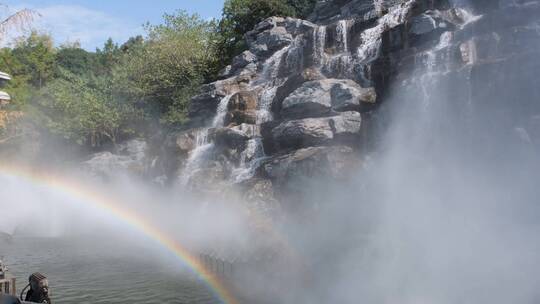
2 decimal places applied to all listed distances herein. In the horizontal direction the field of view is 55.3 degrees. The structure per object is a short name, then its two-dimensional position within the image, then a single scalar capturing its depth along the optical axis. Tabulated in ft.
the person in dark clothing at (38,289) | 43.29
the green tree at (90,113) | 189.88
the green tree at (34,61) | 288.84
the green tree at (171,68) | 183.93
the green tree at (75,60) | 290.78
